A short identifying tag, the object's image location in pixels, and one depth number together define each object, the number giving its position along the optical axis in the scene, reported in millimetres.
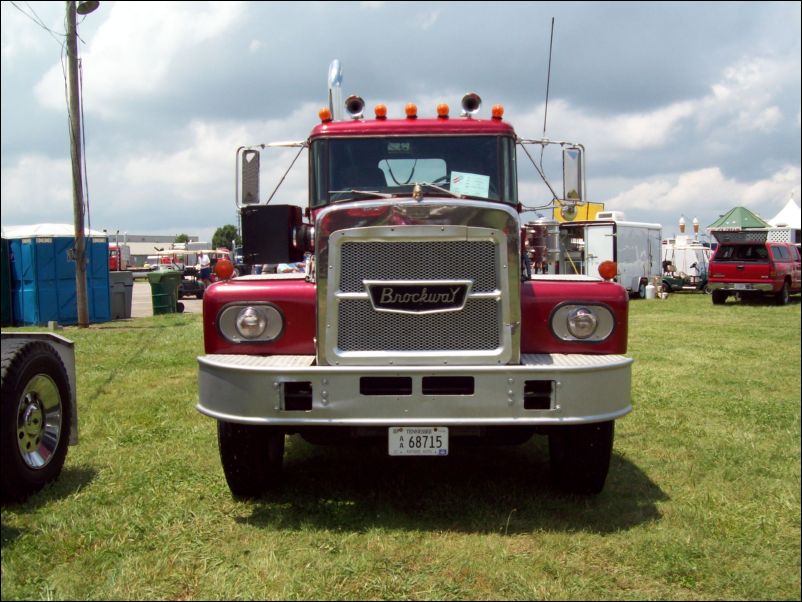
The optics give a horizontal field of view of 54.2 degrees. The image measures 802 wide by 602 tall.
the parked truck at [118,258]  43306
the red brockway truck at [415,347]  4098
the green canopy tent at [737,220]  32625
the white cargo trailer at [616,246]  25578
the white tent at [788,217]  35094
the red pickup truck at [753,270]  21750
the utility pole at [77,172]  15125
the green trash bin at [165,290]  20375
